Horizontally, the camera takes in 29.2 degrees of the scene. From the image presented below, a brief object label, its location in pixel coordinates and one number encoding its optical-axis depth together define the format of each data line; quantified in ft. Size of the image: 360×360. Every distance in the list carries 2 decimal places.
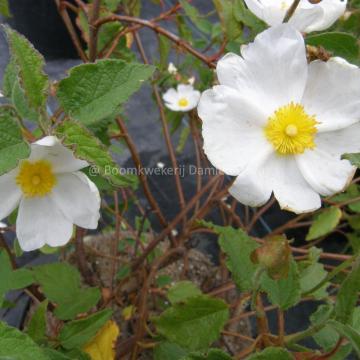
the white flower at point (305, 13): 0.67
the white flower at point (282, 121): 0.64
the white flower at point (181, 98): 1.52
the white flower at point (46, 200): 0.70
